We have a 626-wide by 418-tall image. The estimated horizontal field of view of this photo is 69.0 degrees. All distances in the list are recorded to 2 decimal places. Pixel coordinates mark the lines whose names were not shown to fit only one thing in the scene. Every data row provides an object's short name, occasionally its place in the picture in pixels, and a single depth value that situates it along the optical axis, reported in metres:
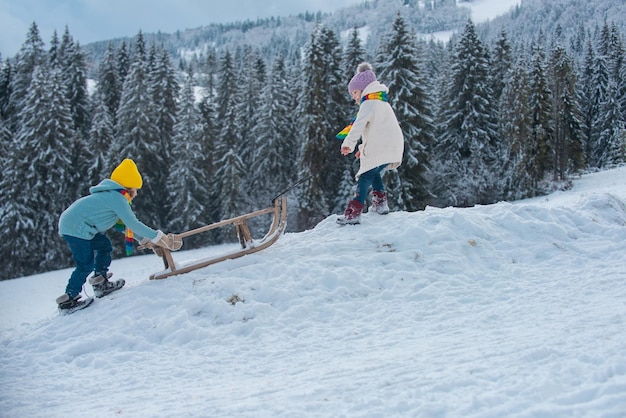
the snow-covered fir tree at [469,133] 33.00
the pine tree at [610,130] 41.56
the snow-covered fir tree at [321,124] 30.66
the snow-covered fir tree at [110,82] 43.19
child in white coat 7.30
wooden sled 6.37
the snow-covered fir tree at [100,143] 32.59
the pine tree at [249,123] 38.28
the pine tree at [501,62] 38.00
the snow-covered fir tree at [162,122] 36.75
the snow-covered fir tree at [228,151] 35.31
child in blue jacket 6.11
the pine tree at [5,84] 42.09
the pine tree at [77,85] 40.69
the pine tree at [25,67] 39.34
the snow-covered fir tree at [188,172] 34.88
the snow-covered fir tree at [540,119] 33.16
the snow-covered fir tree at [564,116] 36.34
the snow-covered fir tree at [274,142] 36.66
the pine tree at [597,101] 44.44
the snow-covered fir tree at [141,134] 34.53
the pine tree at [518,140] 32.31
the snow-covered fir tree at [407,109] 26.91
